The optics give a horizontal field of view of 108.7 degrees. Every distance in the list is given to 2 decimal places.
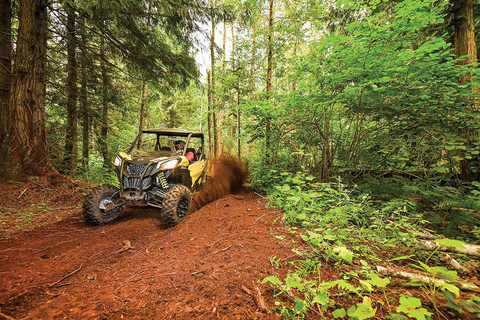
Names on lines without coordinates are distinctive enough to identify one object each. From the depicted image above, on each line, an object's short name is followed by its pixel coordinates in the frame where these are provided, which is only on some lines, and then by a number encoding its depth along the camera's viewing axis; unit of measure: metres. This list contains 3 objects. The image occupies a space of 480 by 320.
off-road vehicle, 3.30
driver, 4.71
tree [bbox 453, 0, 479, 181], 4.68
